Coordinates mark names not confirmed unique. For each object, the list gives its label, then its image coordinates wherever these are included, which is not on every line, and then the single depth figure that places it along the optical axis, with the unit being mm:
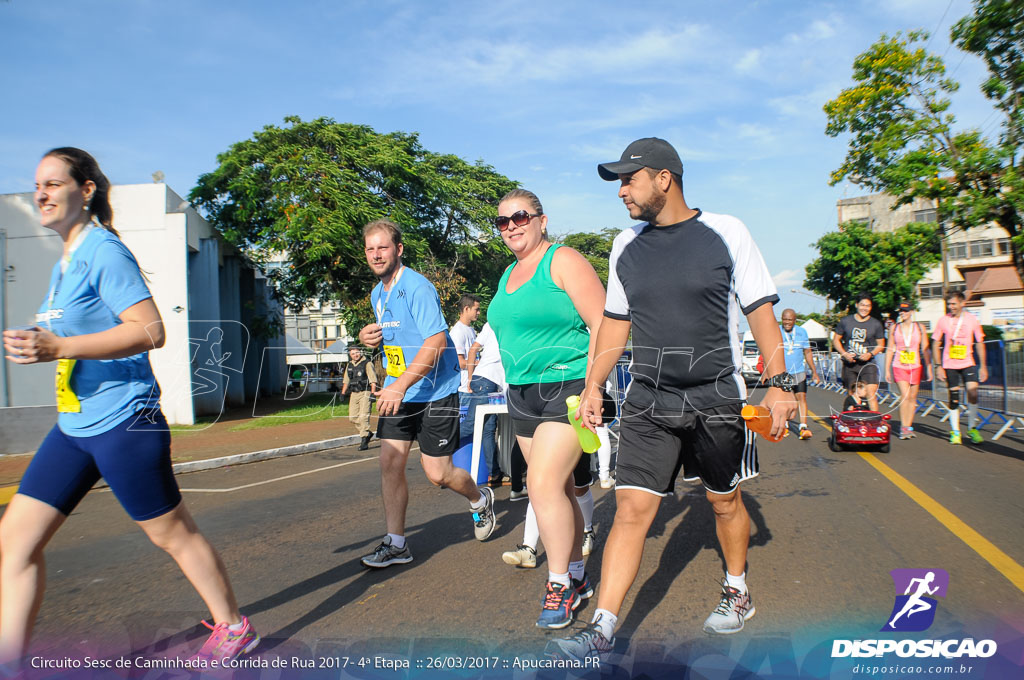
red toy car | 8711
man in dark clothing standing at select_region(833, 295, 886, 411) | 10031
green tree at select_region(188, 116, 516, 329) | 22562
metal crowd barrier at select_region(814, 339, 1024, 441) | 10133
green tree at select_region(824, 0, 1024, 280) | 20109
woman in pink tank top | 10133
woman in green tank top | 3289
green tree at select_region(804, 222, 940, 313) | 40038
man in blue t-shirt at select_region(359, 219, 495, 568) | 4262
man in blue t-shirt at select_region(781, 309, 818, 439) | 10642
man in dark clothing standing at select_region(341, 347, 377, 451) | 11023
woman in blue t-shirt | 2523
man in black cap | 2994
